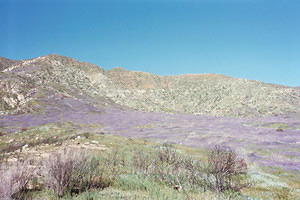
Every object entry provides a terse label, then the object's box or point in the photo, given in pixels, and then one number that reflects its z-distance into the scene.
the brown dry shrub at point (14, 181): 5.18
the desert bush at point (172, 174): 7.86
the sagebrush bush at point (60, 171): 6.09
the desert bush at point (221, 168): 7.67
